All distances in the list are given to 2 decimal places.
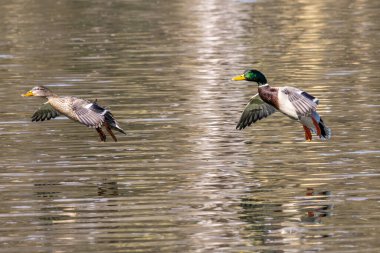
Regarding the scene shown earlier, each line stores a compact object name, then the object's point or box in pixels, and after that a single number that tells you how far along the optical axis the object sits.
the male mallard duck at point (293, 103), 21.41
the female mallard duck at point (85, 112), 21.56
